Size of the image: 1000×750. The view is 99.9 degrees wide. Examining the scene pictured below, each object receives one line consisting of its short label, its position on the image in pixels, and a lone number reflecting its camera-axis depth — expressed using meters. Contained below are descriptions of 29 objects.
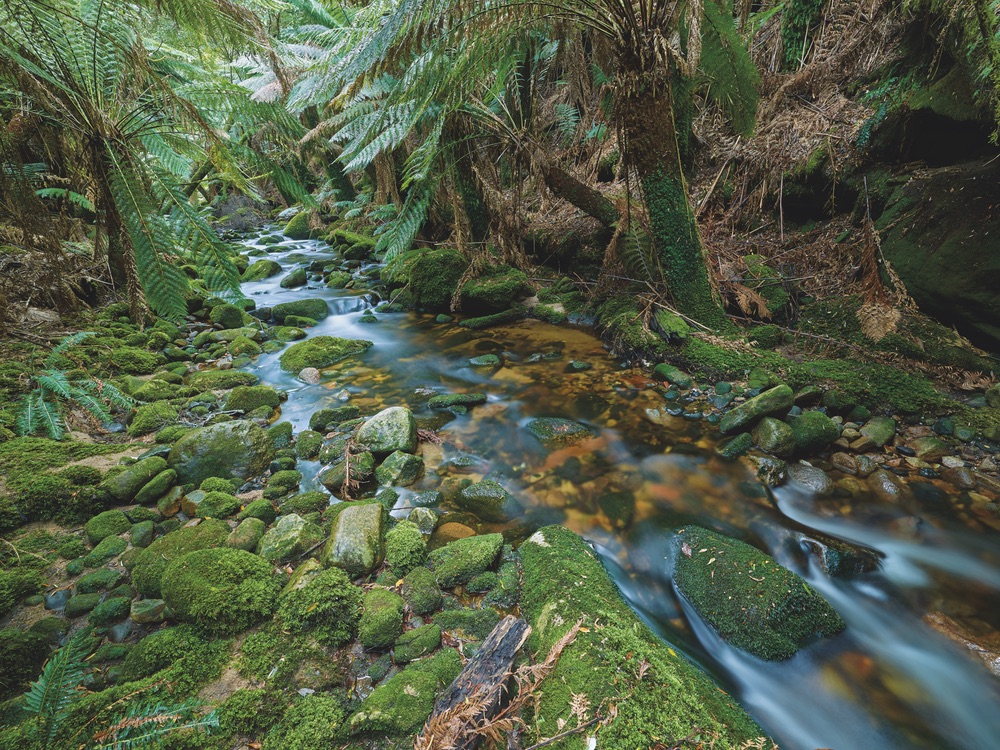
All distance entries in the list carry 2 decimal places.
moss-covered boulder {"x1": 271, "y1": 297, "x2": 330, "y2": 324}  6.71
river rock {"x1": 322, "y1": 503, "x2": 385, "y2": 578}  2.16
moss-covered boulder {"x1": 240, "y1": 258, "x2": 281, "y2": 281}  8.77
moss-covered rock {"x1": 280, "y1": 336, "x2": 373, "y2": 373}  5.02
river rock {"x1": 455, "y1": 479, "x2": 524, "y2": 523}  2.75
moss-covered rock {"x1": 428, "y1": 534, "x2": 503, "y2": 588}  2.15
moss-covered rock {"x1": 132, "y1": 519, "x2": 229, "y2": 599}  2.00
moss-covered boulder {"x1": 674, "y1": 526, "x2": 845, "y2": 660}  1.93
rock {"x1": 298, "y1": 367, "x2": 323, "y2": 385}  4.71
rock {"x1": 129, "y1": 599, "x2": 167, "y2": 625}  1.88
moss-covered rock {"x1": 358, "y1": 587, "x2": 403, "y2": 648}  1.79
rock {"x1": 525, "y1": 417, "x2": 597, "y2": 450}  3.46
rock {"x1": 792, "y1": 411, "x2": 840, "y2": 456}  2.90
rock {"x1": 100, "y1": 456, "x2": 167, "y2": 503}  2.61
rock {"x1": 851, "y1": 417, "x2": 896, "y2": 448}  2.87
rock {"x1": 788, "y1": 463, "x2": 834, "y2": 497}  2.71
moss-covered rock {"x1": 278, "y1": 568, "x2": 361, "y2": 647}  1.84
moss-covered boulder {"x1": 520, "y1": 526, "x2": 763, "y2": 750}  1.31
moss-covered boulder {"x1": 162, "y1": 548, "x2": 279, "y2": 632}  1.81
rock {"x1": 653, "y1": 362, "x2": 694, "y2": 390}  3.80
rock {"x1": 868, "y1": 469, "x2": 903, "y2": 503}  2.60
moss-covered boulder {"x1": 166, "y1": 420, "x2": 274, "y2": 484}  2.90
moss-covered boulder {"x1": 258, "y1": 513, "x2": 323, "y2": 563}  2.23
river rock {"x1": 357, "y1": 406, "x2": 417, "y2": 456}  3.23
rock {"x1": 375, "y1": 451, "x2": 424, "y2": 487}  3.00
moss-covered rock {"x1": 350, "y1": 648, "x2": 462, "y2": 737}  1.42
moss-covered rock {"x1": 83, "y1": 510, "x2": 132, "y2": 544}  2.36
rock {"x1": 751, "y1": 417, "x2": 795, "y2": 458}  2.91
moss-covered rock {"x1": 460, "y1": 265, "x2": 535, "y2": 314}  5.86
